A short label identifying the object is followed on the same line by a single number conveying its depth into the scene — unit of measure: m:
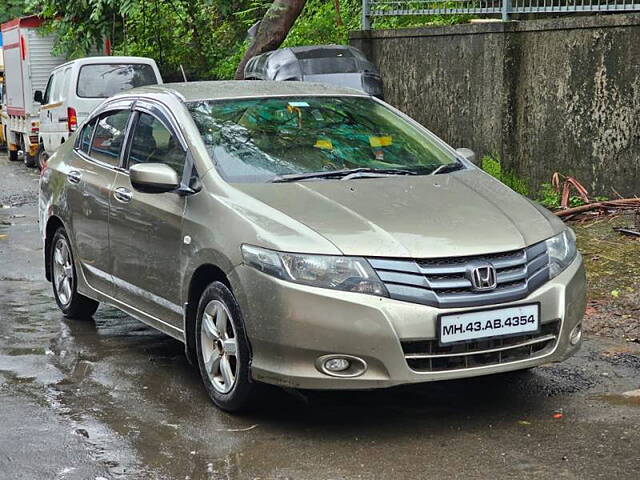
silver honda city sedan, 5.12
